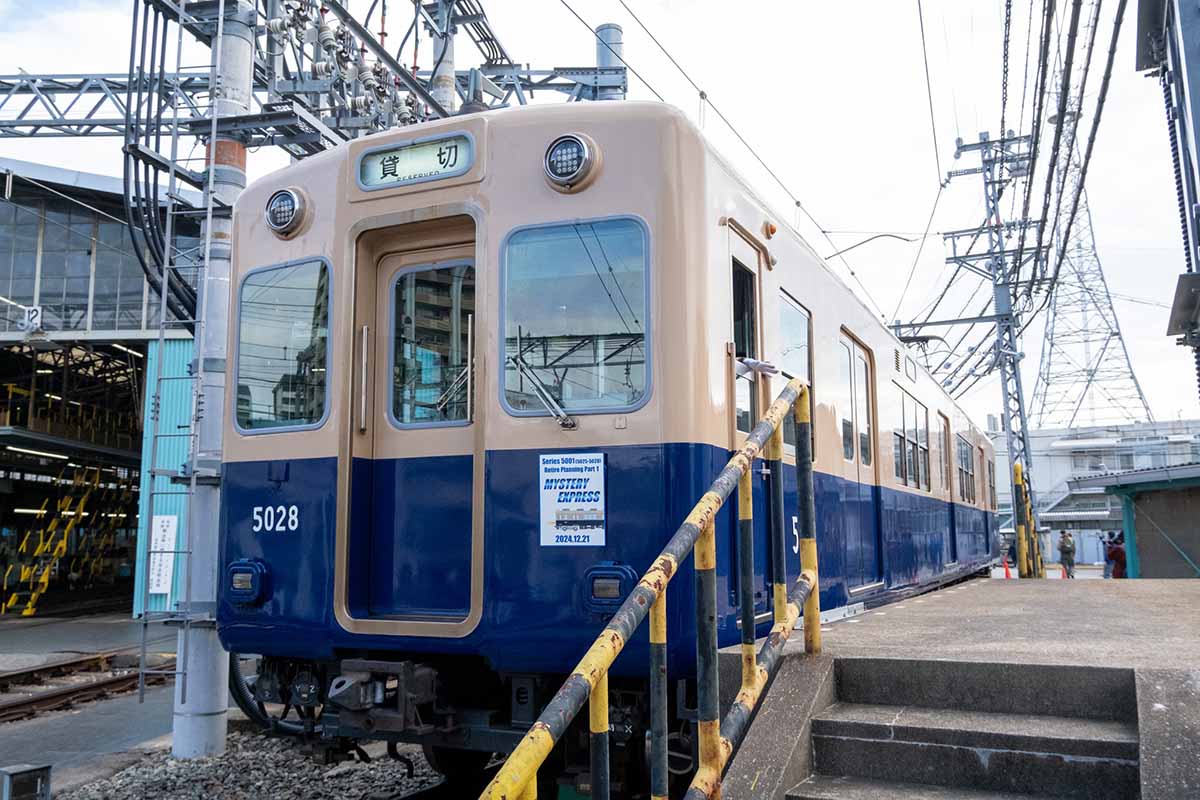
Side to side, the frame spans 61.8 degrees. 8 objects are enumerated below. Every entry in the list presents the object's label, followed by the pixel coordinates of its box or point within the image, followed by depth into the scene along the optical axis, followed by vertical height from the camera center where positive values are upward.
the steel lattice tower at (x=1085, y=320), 64.82 +14.24
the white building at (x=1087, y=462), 46.25 +3.80
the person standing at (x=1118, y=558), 22.03 -0.60
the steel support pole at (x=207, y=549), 7.45 -0.10
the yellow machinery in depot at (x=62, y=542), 23.20 -0.18
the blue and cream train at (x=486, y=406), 4.22 +0.59
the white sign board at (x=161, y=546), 7.72 -0.08
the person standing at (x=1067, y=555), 24.36 -0.59
